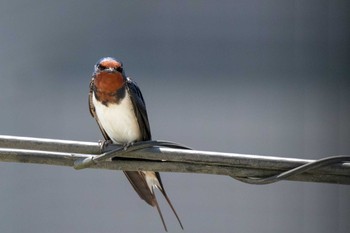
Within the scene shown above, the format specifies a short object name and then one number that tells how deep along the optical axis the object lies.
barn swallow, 9.21
